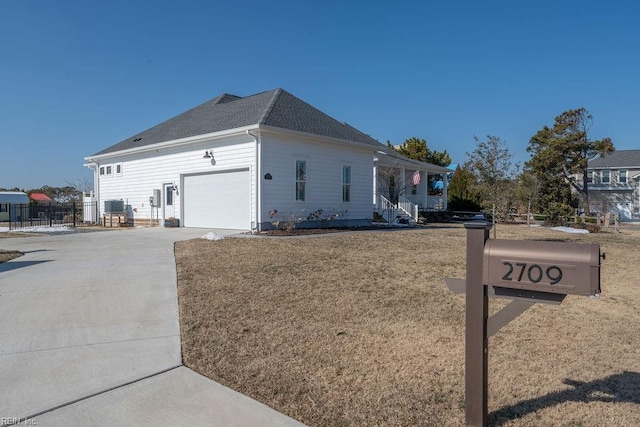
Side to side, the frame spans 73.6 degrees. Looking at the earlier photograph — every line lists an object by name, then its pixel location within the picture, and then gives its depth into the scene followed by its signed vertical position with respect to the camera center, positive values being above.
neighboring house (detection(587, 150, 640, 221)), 42.66 +2.12
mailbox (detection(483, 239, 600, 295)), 2.26 -0.33
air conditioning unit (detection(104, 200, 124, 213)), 20.59 -0.01
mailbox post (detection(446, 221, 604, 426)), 2.29 -0.42
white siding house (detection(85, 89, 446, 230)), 14.97 +1.53
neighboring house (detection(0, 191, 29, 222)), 38.91 +0.56
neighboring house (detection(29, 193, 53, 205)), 52.45 +1.11
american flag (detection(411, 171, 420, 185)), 24.39 +1.60
